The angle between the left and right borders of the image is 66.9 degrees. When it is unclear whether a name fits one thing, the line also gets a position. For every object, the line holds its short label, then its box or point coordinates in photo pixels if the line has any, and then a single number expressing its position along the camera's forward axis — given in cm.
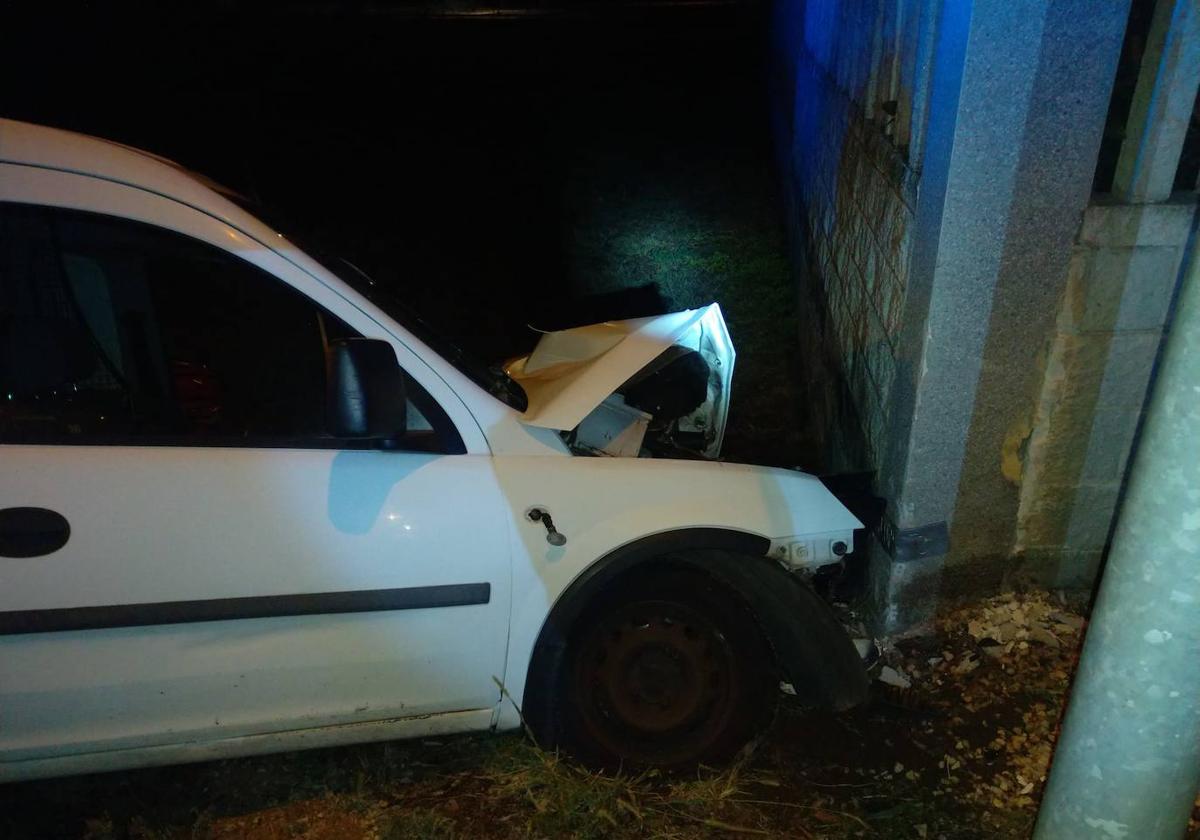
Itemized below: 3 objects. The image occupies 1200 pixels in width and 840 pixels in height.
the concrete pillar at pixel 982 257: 279
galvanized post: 161
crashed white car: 232
